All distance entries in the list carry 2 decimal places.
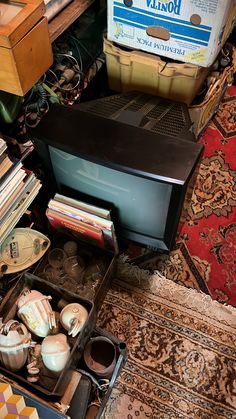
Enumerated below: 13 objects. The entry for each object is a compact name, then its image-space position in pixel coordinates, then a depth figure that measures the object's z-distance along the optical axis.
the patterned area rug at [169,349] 1.43
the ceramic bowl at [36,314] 1.33
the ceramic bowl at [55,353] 1.26
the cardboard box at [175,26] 1.41
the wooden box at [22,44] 1.05
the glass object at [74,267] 1.56
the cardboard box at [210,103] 1.80
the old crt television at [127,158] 1.20
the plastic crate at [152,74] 1.64
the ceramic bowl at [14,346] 1.24
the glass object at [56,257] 1.55
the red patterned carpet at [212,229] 1.71
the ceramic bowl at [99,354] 1.37
